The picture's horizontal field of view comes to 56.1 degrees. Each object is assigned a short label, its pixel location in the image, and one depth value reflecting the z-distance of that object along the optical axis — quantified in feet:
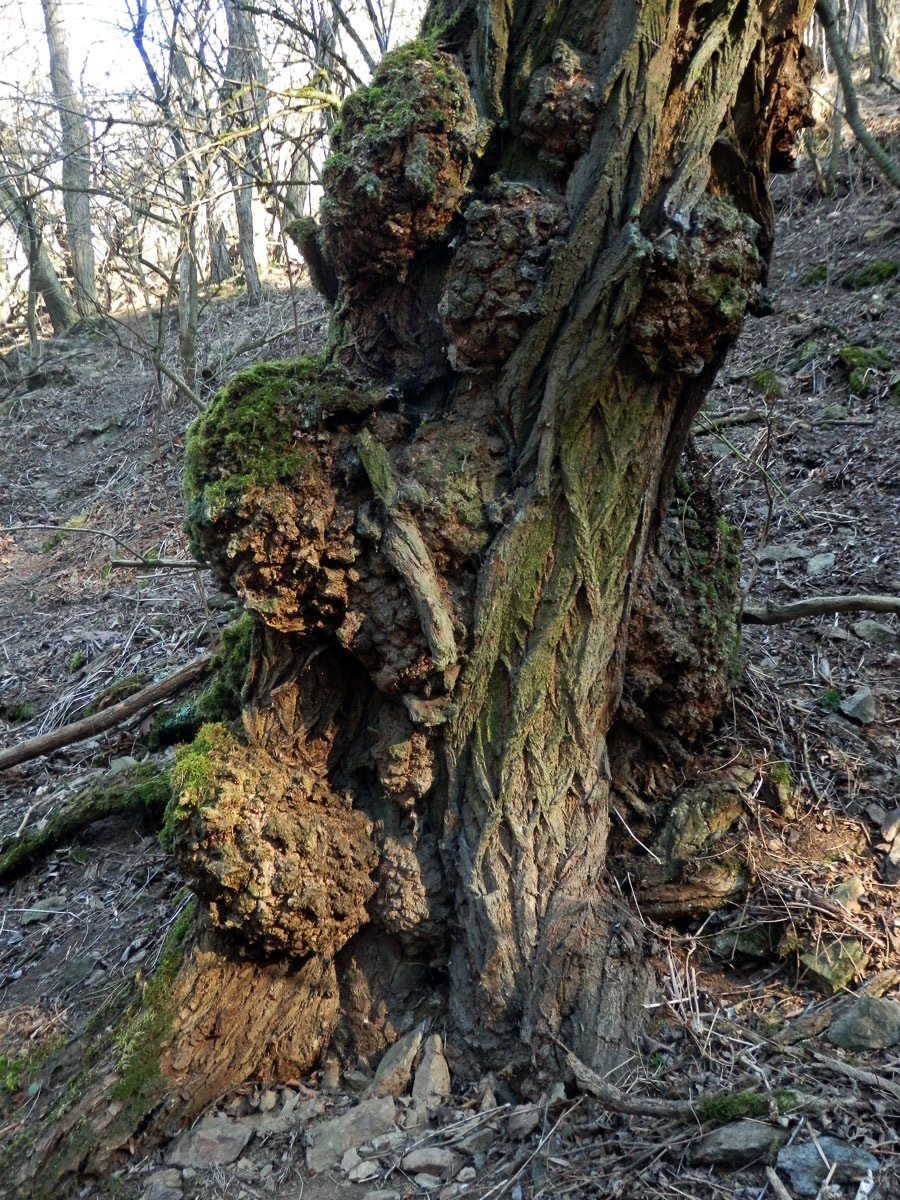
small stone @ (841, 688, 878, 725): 12.35
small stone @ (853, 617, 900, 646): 14.03
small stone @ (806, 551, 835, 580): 16.28
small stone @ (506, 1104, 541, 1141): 8.08
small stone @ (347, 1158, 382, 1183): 8.18
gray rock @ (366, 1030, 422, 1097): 9.02
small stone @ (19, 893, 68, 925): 12.75
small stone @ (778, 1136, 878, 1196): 6.73
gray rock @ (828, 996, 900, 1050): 8.27
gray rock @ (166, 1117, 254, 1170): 8.64
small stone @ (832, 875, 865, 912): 9.82
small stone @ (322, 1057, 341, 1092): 9.41
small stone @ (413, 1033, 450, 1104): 8.86
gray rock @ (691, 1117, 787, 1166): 7.16
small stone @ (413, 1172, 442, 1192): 7.92
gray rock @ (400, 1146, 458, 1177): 8.08
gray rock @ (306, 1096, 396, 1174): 8.48
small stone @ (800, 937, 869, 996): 9.17
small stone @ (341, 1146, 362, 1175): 8.33
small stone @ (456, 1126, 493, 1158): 8.13
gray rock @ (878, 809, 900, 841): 10.64
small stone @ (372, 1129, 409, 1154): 8.41
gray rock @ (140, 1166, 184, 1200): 8.32
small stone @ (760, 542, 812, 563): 17.03
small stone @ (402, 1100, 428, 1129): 8.63
